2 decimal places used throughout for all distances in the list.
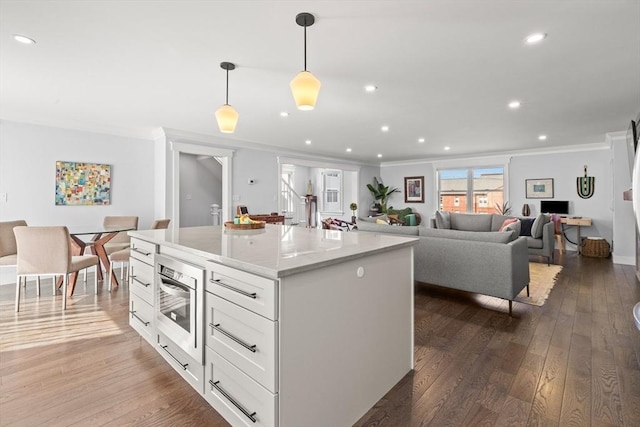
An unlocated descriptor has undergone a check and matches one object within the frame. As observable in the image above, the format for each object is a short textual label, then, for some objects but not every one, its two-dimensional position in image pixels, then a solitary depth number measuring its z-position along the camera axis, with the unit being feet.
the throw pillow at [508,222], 17.04
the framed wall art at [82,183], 15.17
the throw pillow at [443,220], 21.02
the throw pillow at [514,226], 15.80
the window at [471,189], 26.22
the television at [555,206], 22.30
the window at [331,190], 33.35
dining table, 12.25
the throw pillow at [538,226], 17.47
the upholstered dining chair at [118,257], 12.76
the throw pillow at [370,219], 17.10
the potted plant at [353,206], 30.83
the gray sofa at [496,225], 17.34
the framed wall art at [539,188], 23.34
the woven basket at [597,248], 19.51
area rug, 11.62
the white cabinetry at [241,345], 4.17
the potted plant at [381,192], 31.68
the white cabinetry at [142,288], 7.38
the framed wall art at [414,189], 30.37
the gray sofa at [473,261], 10.12
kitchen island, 4.22
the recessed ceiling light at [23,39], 7.37
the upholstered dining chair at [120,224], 15.42
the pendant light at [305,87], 6.52
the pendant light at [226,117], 8.58
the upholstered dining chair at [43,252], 10.33
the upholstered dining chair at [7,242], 11.83
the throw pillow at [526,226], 19.15
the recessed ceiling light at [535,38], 7.43
